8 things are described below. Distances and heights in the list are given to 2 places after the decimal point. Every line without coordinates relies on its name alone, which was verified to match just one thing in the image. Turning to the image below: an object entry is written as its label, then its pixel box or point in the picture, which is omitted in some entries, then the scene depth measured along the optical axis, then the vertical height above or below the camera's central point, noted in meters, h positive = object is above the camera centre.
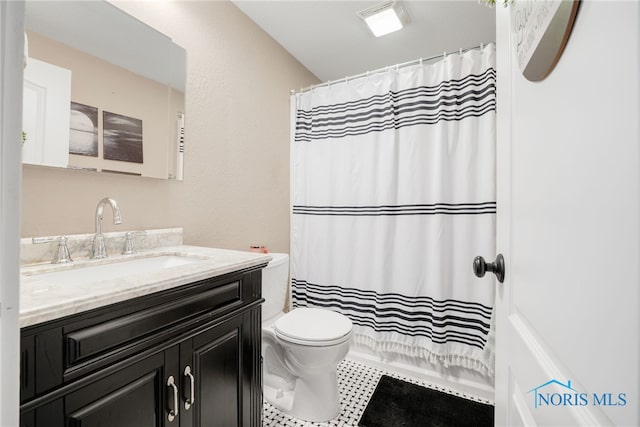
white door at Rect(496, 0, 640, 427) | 0.32 -0.01
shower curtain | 1.73 +0.09
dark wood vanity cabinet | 0.60 -0.38
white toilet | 1.43 -0.68
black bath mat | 1.48 -1.03
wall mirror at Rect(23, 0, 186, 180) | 1.02 +0.51
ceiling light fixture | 1.76 +1.27
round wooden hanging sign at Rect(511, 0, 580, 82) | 0.43 +0.31
